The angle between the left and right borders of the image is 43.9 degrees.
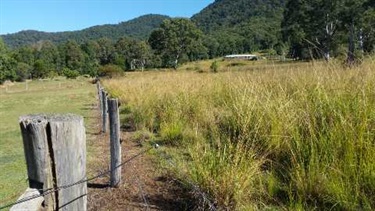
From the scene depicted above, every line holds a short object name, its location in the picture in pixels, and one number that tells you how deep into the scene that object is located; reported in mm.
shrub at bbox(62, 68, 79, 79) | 72444
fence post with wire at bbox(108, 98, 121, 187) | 5726
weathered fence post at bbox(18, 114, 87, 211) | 2592
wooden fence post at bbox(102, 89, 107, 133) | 10758
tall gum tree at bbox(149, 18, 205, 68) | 95438
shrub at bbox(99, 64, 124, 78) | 54234
